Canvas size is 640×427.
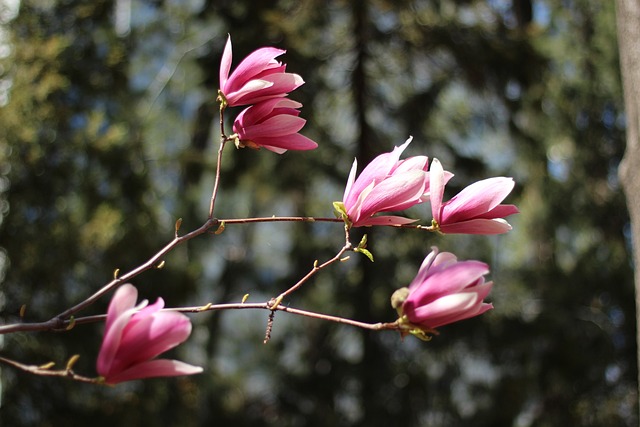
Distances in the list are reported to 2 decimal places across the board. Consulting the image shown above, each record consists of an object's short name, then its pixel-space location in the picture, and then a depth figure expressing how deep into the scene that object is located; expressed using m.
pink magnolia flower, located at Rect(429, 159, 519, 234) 1.51
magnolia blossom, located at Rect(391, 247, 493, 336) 1.40
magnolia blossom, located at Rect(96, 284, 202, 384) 1.37
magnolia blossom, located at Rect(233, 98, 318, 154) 1.56
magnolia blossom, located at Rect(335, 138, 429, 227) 1.50
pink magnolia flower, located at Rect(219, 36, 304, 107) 1.54
